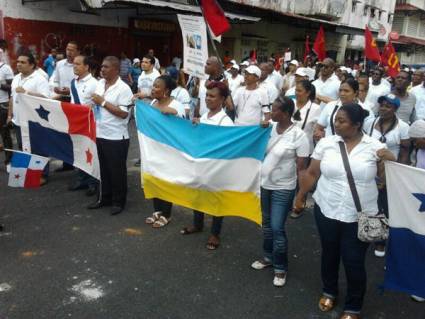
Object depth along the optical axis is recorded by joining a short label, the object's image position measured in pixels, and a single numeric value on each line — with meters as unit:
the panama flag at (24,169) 4.91
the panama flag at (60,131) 5.45
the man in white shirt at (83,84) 5.66
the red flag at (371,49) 11.48
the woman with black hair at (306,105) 5.44
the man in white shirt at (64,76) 6.91
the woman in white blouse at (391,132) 4.53
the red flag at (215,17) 5.85
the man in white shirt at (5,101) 7.01
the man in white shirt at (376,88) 7.21
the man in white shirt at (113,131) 5.21
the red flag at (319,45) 11.95
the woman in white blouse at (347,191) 3.19
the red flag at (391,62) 10.65
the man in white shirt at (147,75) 7.67
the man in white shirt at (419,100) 6.51
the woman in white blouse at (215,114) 4.29
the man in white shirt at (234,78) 8.84
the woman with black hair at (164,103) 4.91
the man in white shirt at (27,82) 6.13
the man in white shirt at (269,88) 6.71
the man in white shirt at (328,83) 7.14
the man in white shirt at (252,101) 6.45
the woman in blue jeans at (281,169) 3.78
